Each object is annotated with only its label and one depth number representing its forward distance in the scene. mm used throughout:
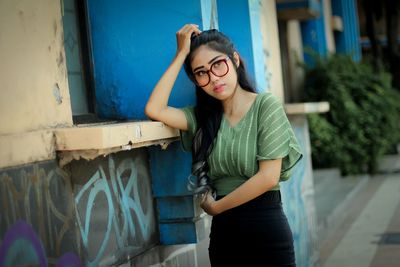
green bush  11688
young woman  2879
